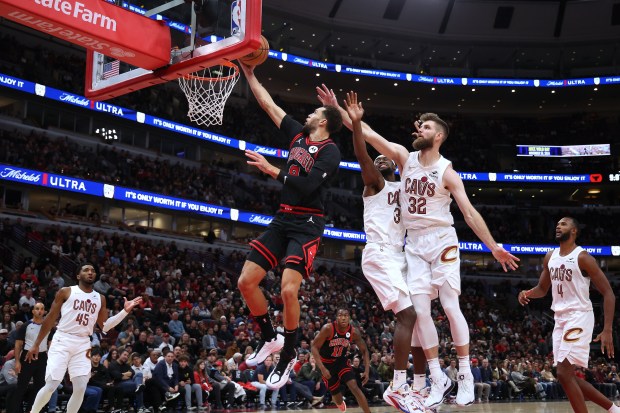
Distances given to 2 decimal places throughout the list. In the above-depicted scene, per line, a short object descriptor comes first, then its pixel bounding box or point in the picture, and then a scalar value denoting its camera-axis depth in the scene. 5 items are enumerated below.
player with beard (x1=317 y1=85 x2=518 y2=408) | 6.14
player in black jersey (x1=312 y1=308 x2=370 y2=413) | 11.12
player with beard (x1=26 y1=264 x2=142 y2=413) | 8.69
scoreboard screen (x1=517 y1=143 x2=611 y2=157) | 41.31
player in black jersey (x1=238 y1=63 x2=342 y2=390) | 6.50
